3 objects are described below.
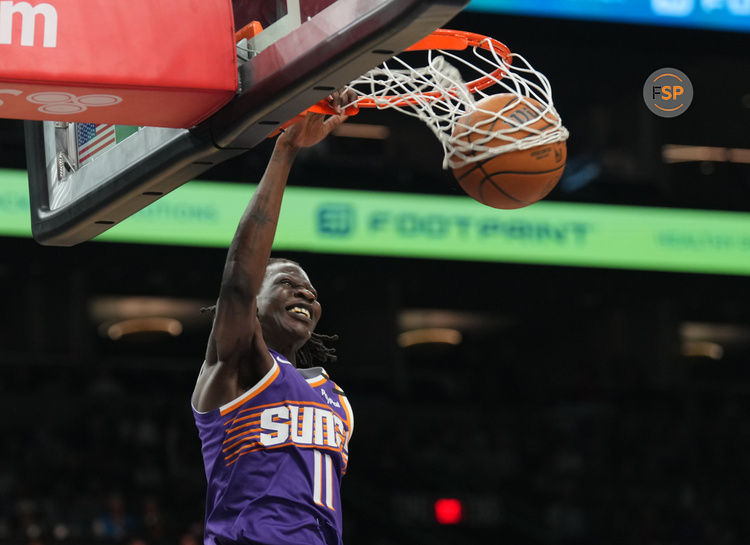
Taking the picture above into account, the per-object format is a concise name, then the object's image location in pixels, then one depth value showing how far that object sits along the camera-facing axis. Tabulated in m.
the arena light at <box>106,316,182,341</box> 20.47
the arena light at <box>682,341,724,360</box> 22.30
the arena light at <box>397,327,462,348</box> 21.92
